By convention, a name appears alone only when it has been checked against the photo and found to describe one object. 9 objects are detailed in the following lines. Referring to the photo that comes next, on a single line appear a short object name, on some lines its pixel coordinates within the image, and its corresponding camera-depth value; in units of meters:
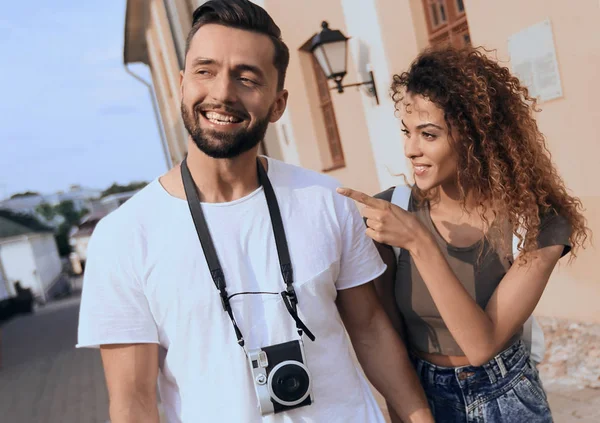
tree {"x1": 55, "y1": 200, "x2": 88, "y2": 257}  83.94
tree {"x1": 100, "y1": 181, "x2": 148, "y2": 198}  111.75
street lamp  6.88
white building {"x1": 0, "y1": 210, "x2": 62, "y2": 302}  44.66
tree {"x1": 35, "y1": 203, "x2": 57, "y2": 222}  91.25
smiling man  1.57
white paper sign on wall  4.68
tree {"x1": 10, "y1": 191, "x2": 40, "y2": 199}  108.35
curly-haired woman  1.77
